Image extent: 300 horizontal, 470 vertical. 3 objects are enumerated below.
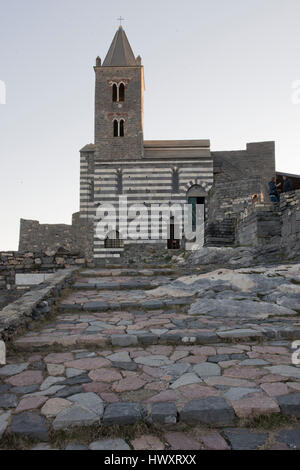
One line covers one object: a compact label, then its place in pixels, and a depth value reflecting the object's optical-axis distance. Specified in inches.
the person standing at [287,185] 479.2
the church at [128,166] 892.0
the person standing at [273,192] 489.1
